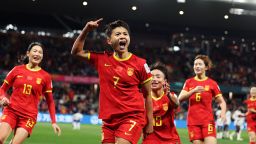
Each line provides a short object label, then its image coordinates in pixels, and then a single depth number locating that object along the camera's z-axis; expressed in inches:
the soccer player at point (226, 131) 997.9
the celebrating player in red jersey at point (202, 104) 373.7
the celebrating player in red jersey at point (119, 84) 225.5
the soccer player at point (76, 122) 1049.8
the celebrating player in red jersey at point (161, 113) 270.5
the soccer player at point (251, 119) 532.3
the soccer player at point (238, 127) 943.5
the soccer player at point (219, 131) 973.0
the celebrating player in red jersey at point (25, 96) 304.7
